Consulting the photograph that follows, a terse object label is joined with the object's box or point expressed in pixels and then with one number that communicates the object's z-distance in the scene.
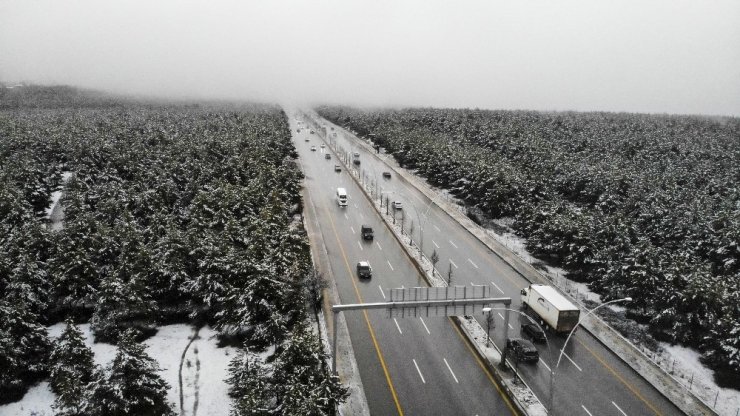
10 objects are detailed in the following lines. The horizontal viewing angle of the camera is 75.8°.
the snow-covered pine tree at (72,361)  34.37
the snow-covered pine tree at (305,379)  25.89
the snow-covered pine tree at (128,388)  27.62
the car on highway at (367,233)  69.69
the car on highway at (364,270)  55.81
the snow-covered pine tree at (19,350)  36.15
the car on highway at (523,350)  37.81
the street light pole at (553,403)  32.50
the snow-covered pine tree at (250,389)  26.11
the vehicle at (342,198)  88.25
